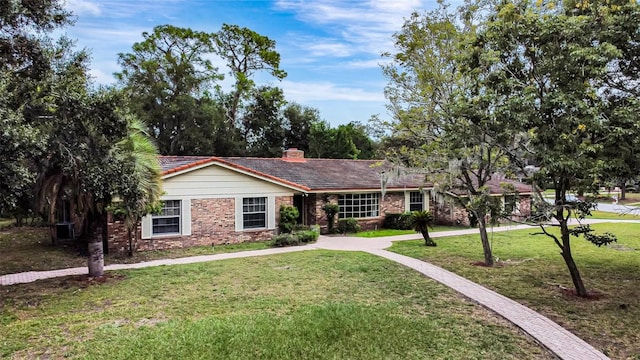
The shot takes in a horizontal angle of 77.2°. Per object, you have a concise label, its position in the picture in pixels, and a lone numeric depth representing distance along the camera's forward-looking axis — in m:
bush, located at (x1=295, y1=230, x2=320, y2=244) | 16.00
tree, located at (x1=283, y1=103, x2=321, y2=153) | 39.84
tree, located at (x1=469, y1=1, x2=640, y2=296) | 7.40
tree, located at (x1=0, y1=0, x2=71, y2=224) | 6.66
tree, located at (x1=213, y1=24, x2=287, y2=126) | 38.12
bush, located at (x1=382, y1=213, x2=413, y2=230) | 20.17
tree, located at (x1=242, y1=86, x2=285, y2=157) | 38.62
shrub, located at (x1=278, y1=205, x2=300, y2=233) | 16.95
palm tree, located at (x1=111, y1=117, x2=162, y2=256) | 9.62
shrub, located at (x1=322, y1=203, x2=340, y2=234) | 18.77
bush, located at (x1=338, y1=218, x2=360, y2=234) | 18.92
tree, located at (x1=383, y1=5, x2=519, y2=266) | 11.47
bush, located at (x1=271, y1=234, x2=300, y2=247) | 15.54
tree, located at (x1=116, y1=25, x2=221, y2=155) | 32.22
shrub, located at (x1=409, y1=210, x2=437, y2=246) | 15.38
